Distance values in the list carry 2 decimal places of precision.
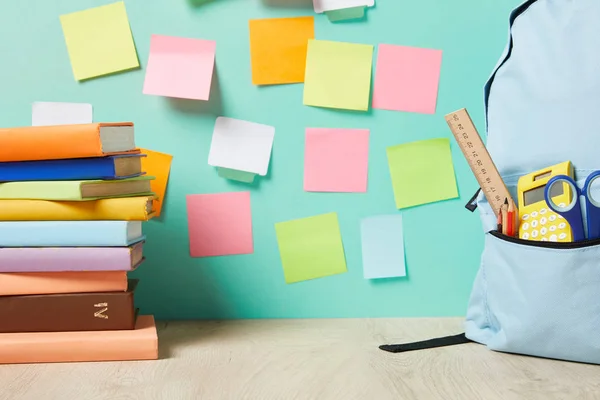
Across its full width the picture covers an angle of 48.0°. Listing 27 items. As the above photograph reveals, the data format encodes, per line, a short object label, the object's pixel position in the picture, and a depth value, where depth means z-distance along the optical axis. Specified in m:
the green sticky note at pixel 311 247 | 1.09
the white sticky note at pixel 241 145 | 1.07
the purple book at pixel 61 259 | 0.87
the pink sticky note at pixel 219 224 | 1.08
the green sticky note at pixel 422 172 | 1.08
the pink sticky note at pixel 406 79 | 1.07
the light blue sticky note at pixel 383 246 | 1.09
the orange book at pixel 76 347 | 0.86
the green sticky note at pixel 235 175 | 1.07
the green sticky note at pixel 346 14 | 1.05
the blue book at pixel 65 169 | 0.87
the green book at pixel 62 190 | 0.86
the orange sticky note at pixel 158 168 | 1.07
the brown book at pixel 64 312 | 0.88
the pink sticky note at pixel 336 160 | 1.08
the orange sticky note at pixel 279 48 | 1.06
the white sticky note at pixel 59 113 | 1.06
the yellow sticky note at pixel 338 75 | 1.06
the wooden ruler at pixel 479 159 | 0.92
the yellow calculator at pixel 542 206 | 0.84
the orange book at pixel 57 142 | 0.85
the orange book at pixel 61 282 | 0.88
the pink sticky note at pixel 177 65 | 1.05
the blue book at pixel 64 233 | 0.87
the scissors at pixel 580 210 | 0.82
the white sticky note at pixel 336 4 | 1.05
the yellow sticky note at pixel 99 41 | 1.05
